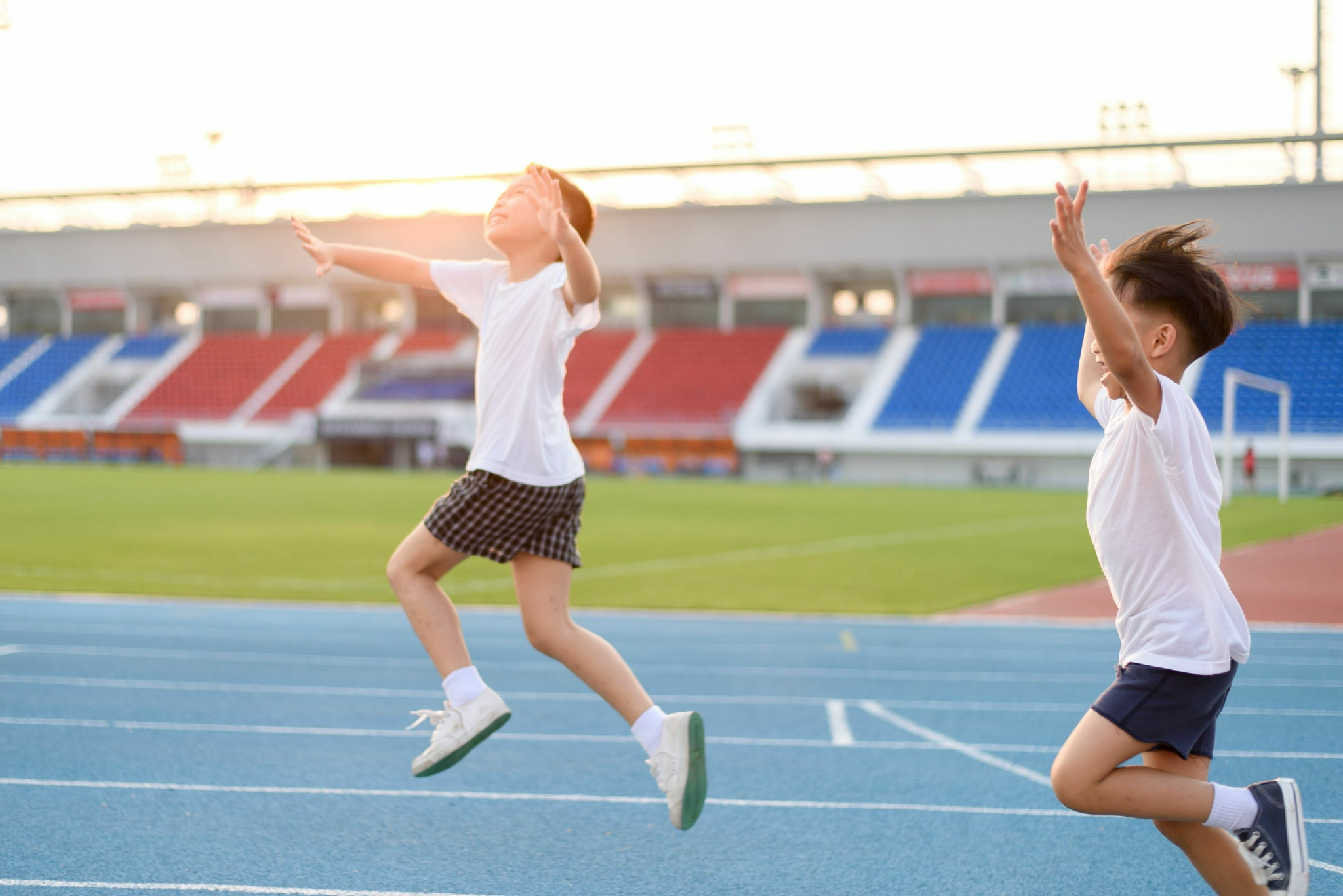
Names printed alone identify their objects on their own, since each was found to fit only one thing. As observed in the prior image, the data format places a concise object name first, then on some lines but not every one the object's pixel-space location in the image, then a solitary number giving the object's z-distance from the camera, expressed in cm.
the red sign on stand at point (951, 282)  4334
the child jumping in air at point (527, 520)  346
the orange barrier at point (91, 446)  4369
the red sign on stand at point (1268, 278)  3934
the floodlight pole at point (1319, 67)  2308
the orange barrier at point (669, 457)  3991
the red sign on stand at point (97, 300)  5391
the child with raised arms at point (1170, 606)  262
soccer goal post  2553
